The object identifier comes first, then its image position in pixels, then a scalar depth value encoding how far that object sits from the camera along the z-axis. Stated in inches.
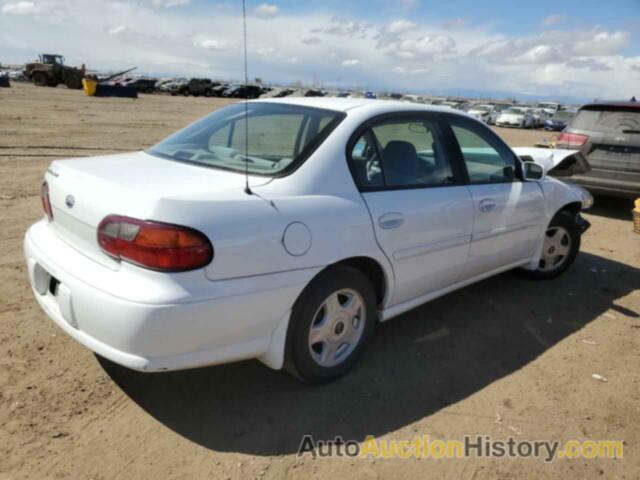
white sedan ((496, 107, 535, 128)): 1338.6
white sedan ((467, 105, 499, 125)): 1335.4
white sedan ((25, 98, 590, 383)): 88.0
